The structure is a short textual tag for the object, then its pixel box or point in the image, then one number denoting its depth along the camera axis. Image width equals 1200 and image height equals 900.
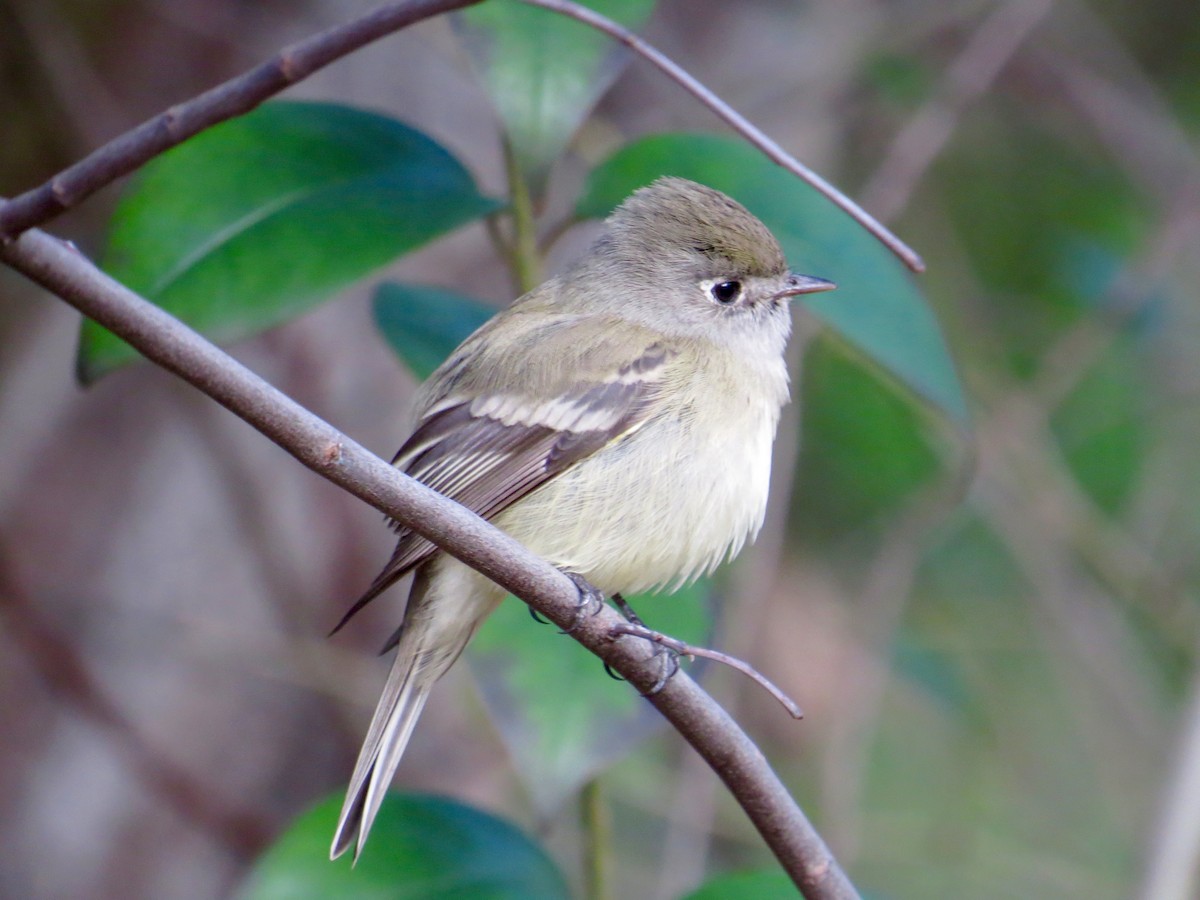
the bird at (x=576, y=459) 4.19
